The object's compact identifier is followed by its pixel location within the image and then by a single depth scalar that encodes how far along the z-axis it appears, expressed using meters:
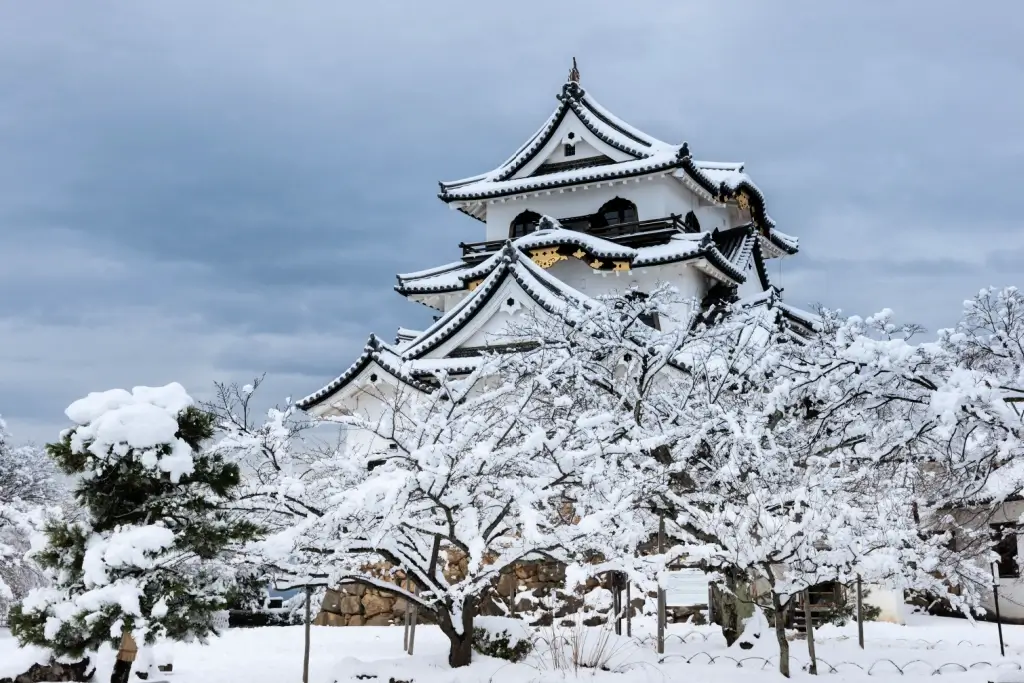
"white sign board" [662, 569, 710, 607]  20.89
